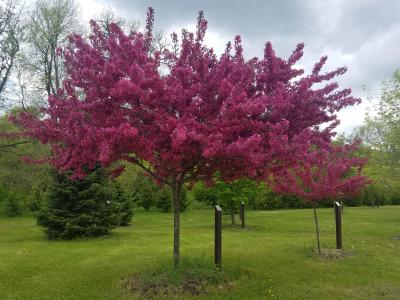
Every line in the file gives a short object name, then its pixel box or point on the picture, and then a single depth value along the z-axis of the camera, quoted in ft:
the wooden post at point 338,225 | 36.91
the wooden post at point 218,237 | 25.65
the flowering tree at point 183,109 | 20.03
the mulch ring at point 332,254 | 33.68
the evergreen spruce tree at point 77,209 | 48.57
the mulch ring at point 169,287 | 22.36
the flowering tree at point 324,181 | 34.82
